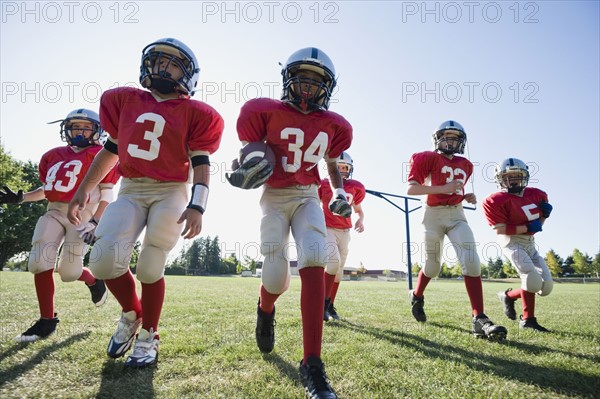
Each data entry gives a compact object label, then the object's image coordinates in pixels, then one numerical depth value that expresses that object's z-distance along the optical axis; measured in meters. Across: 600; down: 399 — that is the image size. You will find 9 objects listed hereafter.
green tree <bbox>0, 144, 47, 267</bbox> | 30.53
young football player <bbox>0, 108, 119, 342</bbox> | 3.75
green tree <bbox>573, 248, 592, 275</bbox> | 58.78
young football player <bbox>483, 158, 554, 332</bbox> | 5.00
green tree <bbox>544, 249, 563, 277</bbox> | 59.69
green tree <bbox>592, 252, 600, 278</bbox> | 57.62
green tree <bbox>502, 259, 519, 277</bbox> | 65.38
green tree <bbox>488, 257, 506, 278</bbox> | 74.75
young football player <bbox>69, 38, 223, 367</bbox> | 2.71
